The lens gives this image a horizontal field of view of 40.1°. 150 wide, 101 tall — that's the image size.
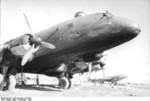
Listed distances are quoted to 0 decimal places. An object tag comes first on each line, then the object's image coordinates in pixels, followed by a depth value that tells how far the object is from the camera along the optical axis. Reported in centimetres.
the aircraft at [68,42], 1178
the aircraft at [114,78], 5012
